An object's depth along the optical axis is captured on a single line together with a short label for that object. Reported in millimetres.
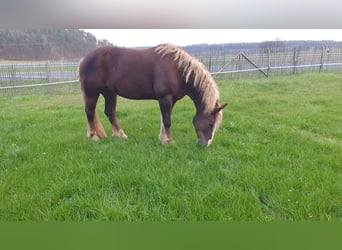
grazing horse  3111
